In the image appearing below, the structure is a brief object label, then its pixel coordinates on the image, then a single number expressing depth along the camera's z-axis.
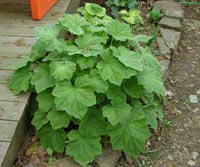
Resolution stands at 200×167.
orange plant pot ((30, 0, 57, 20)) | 2.97
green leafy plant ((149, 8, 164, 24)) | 3.54
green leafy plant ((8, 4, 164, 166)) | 2.14
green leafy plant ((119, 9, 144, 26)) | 3.12
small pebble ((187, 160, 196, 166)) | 2.44
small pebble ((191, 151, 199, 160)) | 2.48
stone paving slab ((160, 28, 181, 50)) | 3.29
